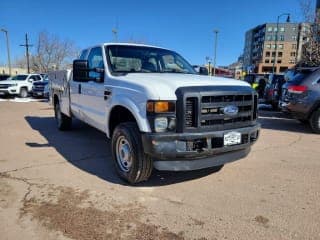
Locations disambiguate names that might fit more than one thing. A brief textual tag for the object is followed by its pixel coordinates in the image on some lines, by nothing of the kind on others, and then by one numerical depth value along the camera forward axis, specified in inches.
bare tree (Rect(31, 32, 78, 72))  1564.2
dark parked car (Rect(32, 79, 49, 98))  611.4
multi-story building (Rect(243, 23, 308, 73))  3182.1
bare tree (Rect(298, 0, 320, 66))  535.8
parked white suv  628.2
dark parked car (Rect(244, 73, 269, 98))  550.6
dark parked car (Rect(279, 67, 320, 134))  241.4
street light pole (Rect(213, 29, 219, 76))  1130.6
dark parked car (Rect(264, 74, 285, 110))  391.4
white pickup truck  111.3
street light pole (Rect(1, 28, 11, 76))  1122.2
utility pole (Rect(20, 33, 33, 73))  1330.9
